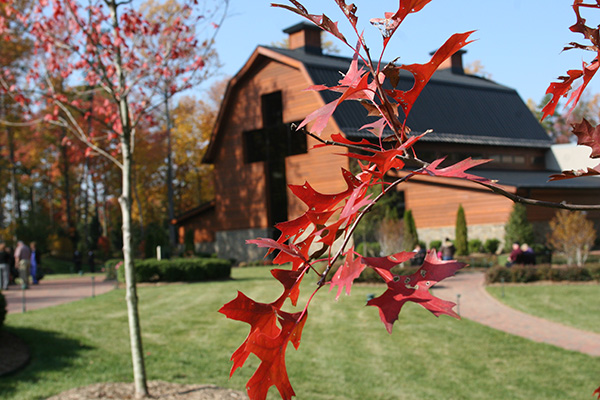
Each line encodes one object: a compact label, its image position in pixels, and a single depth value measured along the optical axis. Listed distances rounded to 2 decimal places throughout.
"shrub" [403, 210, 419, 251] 21.58
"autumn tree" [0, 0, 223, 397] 6.68
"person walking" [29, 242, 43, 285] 21.78
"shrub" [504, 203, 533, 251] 22.62
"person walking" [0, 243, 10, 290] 18.81
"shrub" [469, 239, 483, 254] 24.39
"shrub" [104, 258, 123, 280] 23.61
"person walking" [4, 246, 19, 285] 21.52
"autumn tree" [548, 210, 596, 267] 18.09
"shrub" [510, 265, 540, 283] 16.48
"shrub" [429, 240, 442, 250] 24.87
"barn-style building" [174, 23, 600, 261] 23.34
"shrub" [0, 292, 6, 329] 9.69
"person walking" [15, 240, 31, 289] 19.30
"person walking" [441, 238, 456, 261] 18.08
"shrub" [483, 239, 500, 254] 24.00
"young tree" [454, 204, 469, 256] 24.08
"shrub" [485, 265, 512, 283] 16.53
